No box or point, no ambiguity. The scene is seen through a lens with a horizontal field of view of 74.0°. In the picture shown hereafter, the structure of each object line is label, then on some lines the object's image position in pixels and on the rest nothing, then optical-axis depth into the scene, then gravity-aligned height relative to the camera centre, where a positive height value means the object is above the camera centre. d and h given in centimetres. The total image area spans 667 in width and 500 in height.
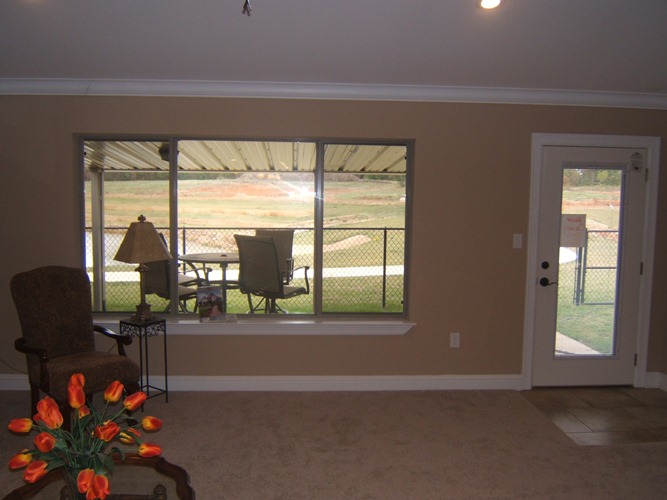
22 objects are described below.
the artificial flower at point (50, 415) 125 -53
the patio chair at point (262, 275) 374 -37
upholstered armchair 276 -77
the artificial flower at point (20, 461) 127 -67
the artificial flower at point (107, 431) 132 -61
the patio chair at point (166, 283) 376 -46
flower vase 136 -79
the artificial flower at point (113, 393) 136 -51
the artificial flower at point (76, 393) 131 -50
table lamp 323 -15
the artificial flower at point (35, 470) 121 -68
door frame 363 +7
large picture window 370 +17
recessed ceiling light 213 +113
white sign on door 368 +7
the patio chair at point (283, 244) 377 -11
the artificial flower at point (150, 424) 135 -60
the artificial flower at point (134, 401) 133 -53
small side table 326 -80
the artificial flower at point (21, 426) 128 -58
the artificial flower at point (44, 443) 124 -61
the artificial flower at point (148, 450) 132 -66
